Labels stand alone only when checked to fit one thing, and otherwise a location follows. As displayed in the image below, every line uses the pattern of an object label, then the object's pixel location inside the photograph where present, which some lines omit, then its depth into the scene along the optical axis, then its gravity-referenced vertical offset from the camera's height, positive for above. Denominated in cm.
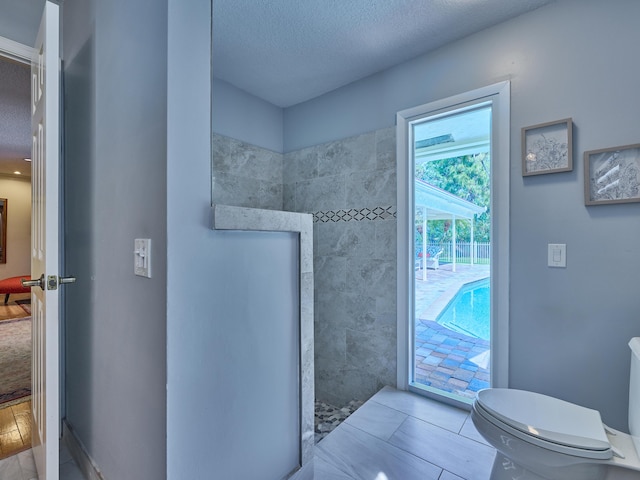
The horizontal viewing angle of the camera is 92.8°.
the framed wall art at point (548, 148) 160 +51
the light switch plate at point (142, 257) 98 -6
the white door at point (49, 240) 110 +0
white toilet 101 -71
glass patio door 197 -6
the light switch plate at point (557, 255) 162 -8
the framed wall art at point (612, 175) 145 +32
